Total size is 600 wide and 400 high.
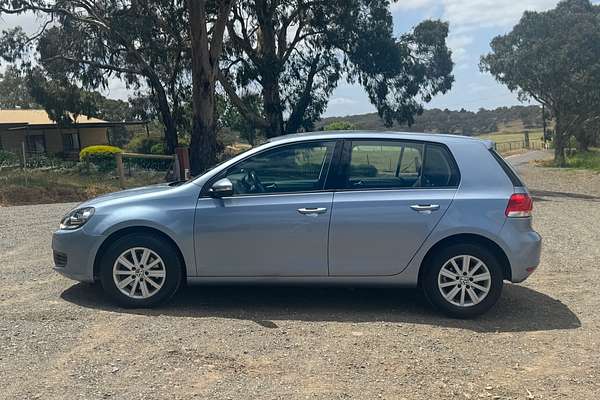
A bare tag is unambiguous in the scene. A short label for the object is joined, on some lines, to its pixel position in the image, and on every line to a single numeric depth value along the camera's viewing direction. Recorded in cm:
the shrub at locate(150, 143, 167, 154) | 3413
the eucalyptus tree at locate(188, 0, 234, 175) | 1862
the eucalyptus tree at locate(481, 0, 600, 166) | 3522
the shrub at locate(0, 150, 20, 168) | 2103
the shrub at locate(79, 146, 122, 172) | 2577
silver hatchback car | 534
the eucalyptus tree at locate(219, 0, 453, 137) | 2472
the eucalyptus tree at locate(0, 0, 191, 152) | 2083
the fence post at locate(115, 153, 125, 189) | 1708
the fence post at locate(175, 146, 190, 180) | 1672
